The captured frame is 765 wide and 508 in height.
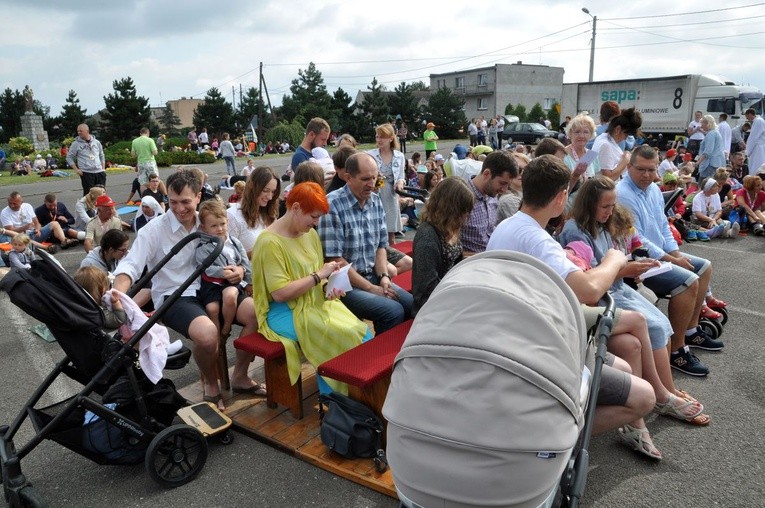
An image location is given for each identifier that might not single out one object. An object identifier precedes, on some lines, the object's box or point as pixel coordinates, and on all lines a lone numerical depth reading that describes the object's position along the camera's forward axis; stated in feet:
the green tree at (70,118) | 175.87
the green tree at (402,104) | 175.83
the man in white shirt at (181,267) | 13.51
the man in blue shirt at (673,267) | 15.65
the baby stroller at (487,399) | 6.17
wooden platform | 11.03
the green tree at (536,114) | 166.20
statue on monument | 143.40
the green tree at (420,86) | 314.96
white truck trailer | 84.43
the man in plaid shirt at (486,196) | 16.07
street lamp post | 118.73
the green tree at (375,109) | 173.06
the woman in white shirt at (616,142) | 21.83
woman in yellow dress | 12.58
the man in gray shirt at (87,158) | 39.75
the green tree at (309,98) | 176.24
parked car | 114.52
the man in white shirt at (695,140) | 57.98
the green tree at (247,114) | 208.16
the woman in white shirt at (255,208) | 17.57
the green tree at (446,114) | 169.68
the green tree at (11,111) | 179.32
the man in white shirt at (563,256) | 10.25
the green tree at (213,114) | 193.16
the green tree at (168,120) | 255.06
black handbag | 11.31
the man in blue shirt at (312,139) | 22.88
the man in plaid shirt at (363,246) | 14.24
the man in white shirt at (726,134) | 47.34
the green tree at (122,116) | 166.61
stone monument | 128.88
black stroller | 10.09
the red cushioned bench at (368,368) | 11.06
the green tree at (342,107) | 179.93
